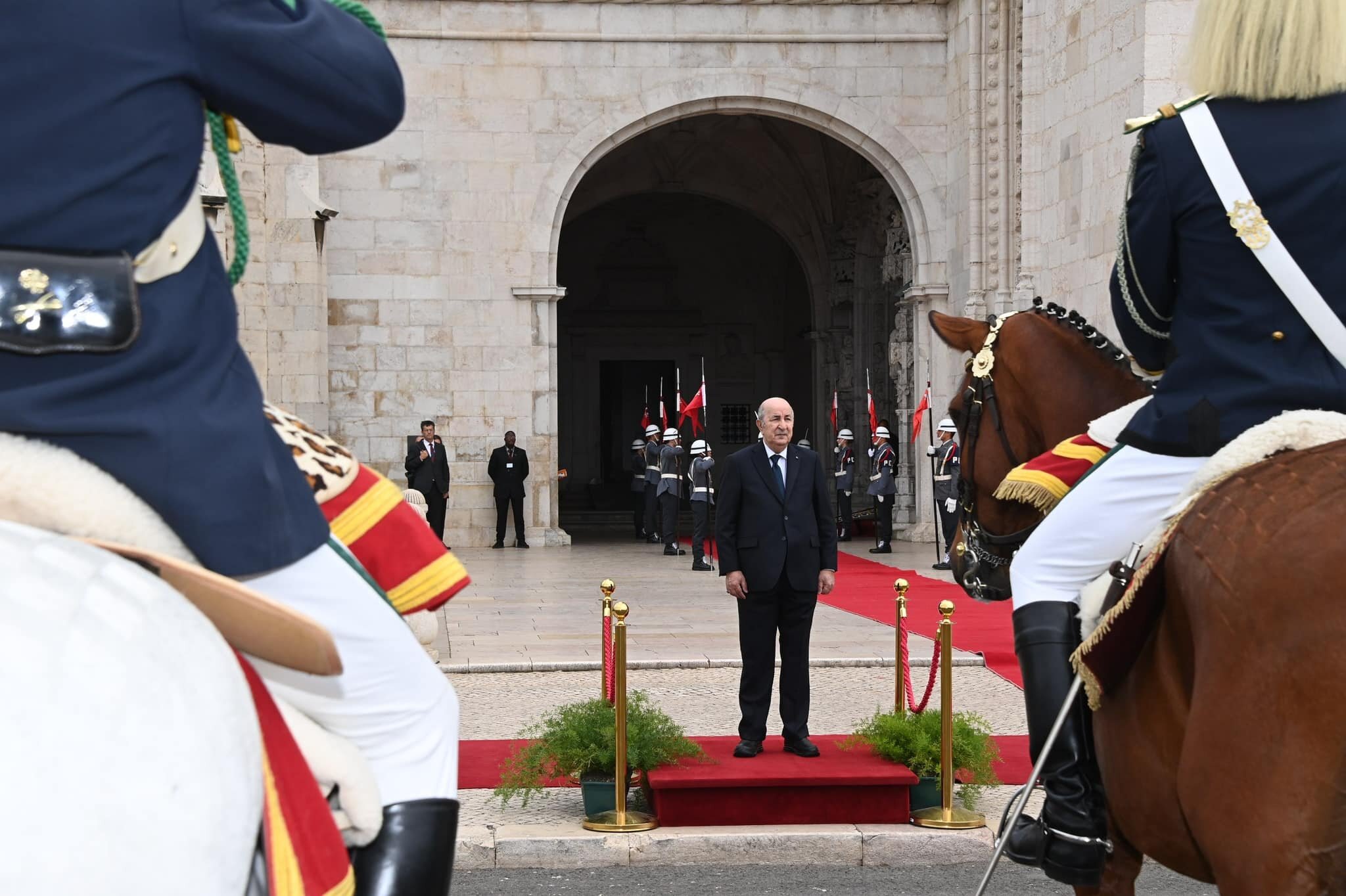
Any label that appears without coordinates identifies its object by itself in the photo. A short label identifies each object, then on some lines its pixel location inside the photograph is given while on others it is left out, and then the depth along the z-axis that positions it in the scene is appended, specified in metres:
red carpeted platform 6.31
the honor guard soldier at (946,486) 17.53
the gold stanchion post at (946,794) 6.30
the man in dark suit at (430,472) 20.91
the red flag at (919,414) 21.56
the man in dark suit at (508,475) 21.41
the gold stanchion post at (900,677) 7.09
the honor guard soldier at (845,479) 23.70
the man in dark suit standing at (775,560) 6.94
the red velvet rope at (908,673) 6.71
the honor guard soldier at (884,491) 21.34
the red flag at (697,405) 22.66
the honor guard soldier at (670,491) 21.75
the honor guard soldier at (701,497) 18.64
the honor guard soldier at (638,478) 26.84
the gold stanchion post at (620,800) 6.19
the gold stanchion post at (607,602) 6.81
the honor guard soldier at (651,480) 23.92
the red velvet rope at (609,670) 6.85
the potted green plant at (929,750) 6.52
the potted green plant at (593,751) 6.39
